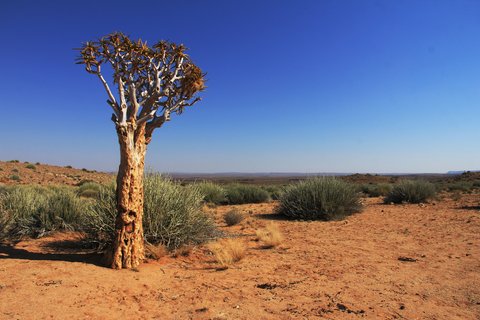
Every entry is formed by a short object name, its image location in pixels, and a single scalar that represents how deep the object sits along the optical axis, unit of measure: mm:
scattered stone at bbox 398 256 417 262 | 6448
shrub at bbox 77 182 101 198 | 17531
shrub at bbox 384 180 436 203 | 16953
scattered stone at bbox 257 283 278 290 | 4914
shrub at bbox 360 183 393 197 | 22281
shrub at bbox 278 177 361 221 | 11977
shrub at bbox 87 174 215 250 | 6812
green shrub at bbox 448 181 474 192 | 24453
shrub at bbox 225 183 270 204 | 18228
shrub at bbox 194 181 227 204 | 17484
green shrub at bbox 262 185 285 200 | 21011
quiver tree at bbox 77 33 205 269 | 5664
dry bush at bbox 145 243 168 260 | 6340
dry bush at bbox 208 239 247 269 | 6166
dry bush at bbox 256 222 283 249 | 7770
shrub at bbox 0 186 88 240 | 8164
